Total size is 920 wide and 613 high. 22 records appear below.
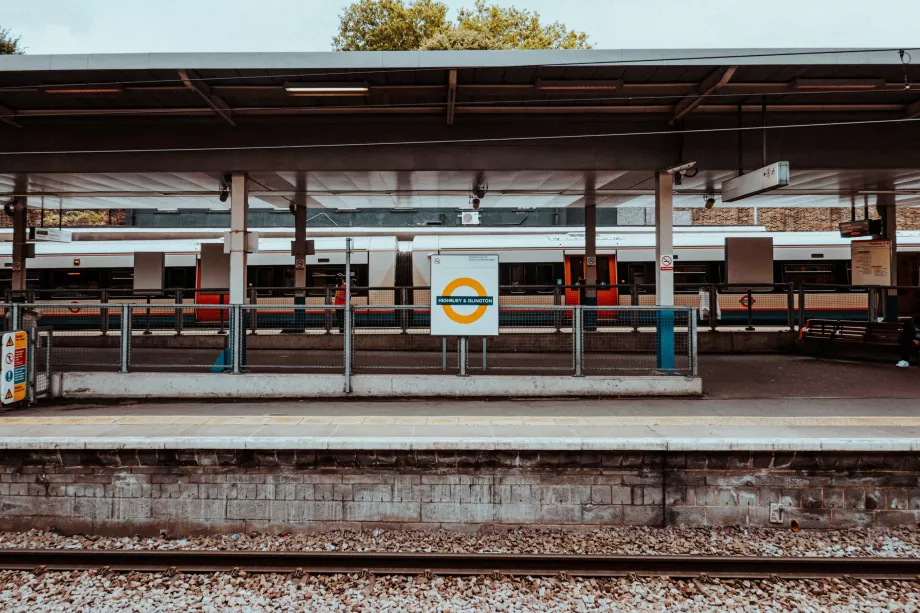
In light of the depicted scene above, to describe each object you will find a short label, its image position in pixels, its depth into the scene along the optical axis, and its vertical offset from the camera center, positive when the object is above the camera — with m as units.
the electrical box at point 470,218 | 21.16 +3.85
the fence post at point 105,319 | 12.40 -0.04
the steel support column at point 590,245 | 14.00 +1.99
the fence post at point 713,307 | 14.32 +0.35
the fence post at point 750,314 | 14.26 +0.16
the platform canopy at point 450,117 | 8.30 +3.68
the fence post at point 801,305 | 13.94 +0.39
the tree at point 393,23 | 32.44 +17.33
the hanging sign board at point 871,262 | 13.77 +1.50
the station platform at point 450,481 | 6.11 -1.77
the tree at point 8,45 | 30.53 +15.16
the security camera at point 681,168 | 10.20 +2.82
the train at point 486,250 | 17.92 +1.89
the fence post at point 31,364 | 8.75 -0.74
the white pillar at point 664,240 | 10.54 +1.52
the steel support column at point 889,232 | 14.29 +2.47
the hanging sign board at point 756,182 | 8.48 +2.26
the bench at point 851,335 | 12.44 -0.31
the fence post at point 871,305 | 14.30 +0.42
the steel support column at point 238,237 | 10.70 +1.54
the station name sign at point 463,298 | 9.33 +0.35
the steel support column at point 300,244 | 14.66 +1.94
